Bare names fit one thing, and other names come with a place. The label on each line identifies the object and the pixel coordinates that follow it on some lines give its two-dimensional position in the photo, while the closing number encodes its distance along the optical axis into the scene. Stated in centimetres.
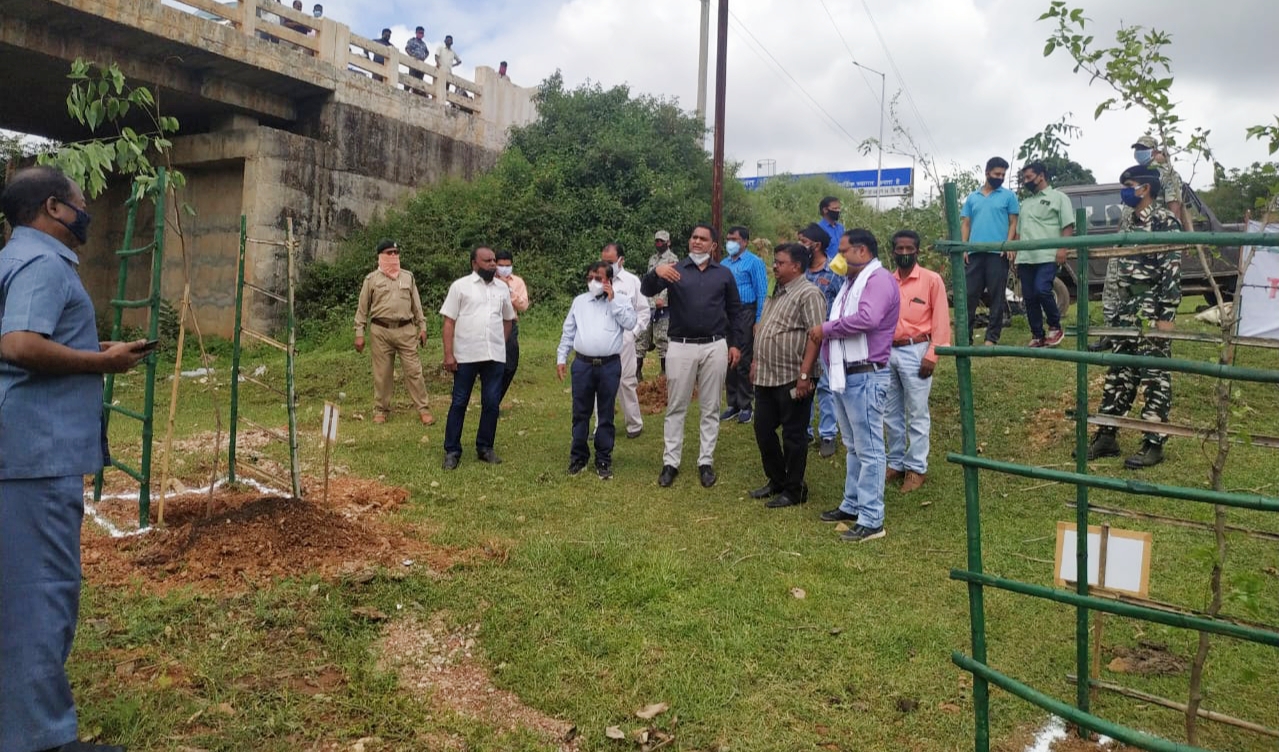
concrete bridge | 1230
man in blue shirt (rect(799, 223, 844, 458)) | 712
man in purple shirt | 525
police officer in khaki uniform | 862
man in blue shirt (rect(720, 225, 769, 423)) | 820
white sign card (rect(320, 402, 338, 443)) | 511
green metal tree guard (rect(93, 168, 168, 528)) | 470
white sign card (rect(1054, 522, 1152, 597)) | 278
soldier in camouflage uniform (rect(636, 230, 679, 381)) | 867
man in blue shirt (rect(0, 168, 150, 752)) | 262
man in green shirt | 796
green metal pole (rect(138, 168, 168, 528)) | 475
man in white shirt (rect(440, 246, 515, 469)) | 699
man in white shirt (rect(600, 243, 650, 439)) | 757
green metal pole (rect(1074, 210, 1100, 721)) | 263
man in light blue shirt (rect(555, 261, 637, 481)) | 662
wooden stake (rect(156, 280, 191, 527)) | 474
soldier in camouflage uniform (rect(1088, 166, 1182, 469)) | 552
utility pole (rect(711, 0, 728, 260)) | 1191
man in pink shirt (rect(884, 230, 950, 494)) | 584
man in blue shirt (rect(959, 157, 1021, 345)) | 814
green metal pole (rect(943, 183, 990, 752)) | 244
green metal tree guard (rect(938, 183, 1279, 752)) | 200
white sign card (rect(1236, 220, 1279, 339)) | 278
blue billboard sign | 3294
